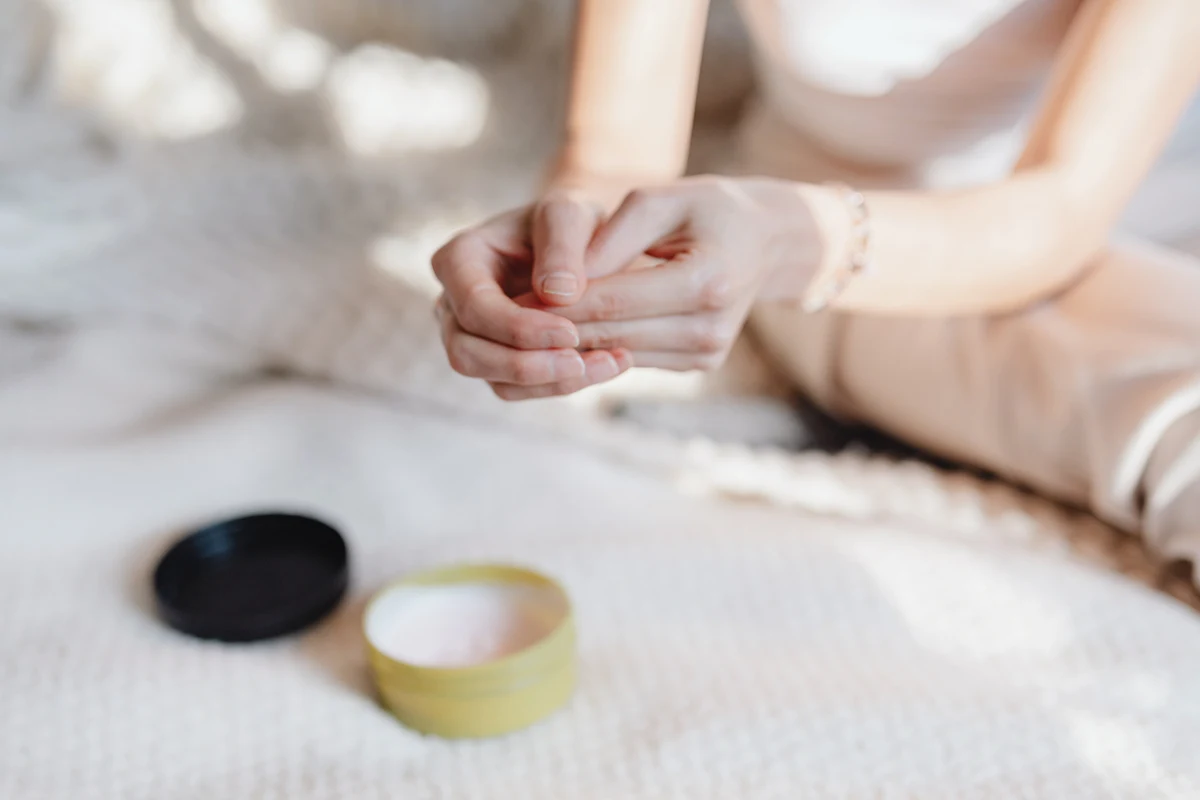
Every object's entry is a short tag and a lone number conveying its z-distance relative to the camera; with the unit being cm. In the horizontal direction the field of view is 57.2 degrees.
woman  61
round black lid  65
